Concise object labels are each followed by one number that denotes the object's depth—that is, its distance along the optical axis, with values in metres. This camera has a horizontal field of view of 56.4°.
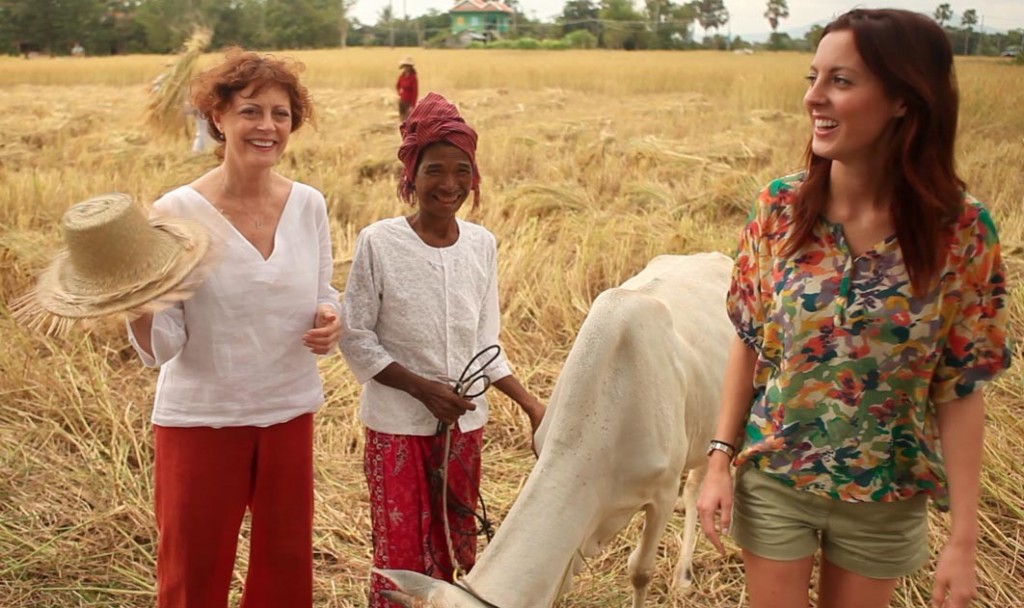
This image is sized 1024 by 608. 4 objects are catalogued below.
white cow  2.12
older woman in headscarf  2.63
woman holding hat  2.47
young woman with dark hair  1.91
